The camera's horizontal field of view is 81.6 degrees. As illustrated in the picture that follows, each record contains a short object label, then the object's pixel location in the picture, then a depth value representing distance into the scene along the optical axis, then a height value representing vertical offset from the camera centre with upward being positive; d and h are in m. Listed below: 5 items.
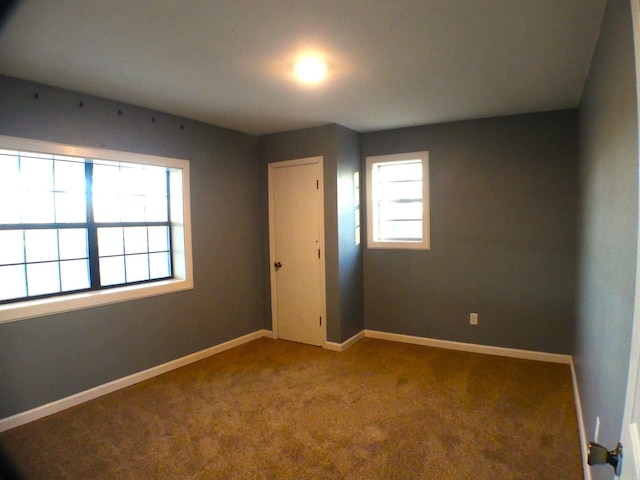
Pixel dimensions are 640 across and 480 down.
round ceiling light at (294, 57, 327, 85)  2.38 +1.07
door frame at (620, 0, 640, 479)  0.69 -0.34
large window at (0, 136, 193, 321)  2.68 +0.04
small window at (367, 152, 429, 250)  4.12 +0.29
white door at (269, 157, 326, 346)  4.10 -0.25
